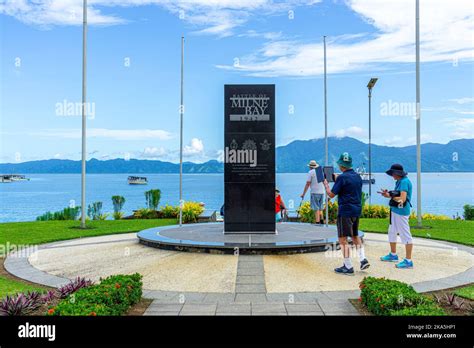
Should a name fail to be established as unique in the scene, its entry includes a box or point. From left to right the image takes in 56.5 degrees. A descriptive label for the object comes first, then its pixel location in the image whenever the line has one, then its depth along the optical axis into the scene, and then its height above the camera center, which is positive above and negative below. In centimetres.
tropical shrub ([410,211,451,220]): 2206 -220
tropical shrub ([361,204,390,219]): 2322 -203
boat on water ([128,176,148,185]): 15750 -282
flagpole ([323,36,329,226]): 1591 +200
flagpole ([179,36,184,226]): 1483 +171
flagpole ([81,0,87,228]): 1753 +322
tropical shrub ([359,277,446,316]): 548 -169
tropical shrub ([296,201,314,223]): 1867 -177
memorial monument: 1356 +52
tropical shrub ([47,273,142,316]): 555 -172
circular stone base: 1066 -180
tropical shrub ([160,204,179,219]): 2294 -207
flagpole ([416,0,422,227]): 1728 +250
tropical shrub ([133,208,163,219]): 2331 -221
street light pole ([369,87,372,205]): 3830 +432
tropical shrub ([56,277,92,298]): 698 -186
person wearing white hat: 1577 -72
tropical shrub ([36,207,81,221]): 2286 -226
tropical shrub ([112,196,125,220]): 2483 -169
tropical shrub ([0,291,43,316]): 615 -189
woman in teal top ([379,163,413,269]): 915 -69
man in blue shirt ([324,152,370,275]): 858 -58
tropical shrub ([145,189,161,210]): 2409 -145
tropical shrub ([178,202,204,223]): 2072 -186
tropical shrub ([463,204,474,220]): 2333 -204
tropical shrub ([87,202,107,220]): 2317 -217
